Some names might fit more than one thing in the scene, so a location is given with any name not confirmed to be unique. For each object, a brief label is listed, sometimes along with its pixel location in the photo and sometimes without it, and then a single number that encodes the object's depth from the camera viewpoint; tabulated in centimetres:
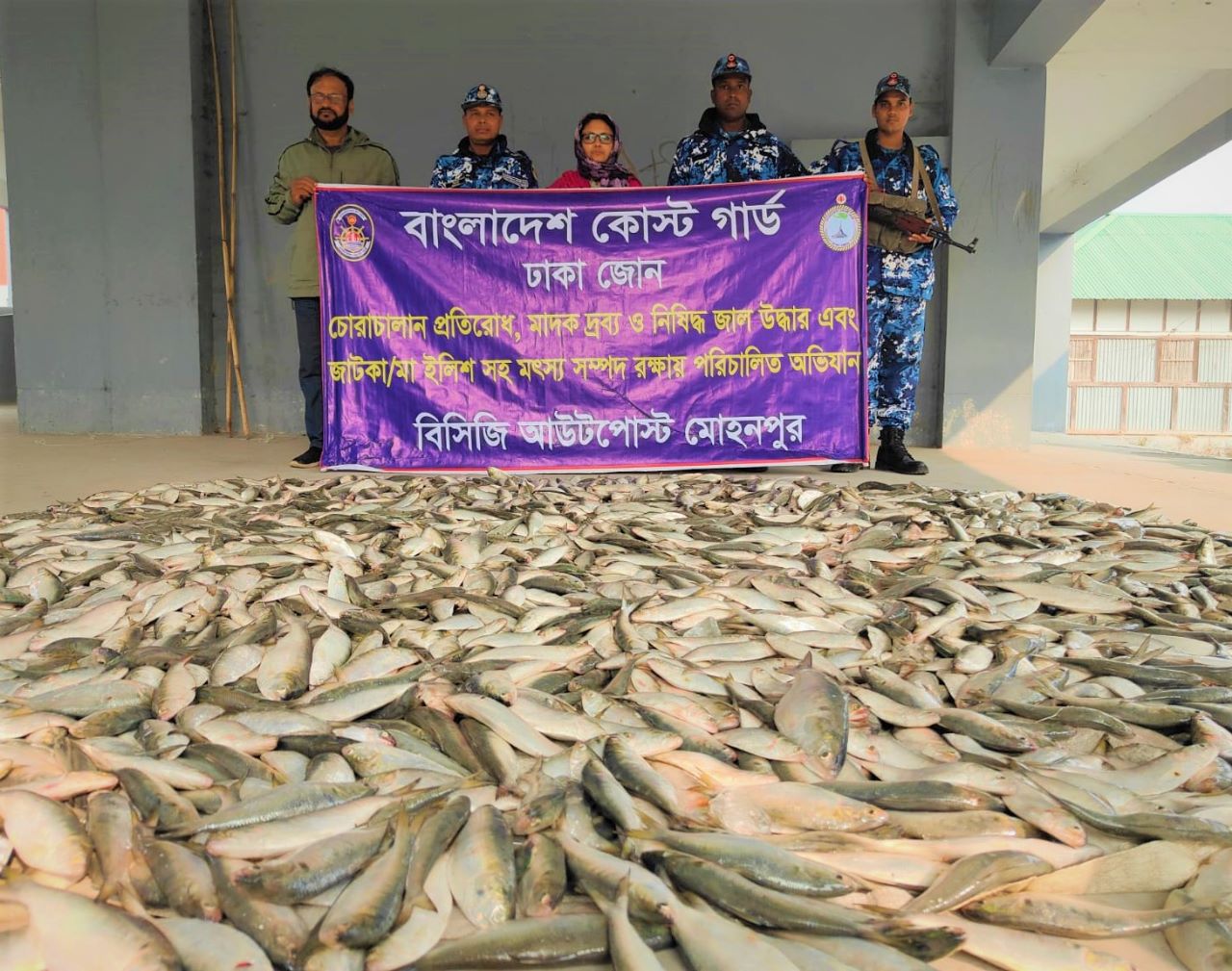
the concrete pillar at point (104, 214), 679
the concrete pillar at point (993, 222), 645
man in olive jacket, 517
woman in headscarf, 510
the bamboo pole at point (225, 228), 686
